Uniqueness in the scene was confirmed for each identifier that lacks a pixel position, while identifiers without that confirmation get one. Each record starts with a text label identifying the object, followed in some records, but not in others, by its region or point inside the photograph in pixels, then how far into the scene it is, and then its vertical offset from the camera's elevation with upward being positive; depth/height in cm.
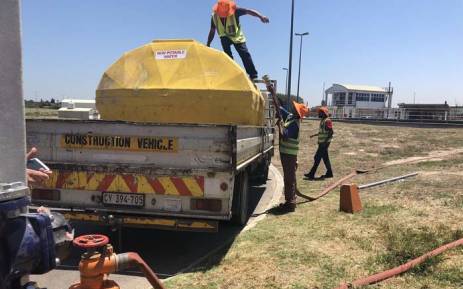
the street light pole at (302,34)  4664 +593
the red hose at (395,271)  465 -165
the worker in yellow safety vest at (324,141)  1377 -117
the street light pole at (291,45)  2961 +312
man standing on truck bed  982 +135
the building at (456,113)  4005 -84
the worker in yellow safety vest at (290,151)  880 -94
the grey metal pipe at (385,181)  1042 -175
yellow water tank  764 +11
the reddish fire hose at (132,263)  306 -104
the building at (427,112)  4202 -92
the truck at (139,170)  592 -92
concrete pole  208 -2
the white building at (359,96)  8394 +70
